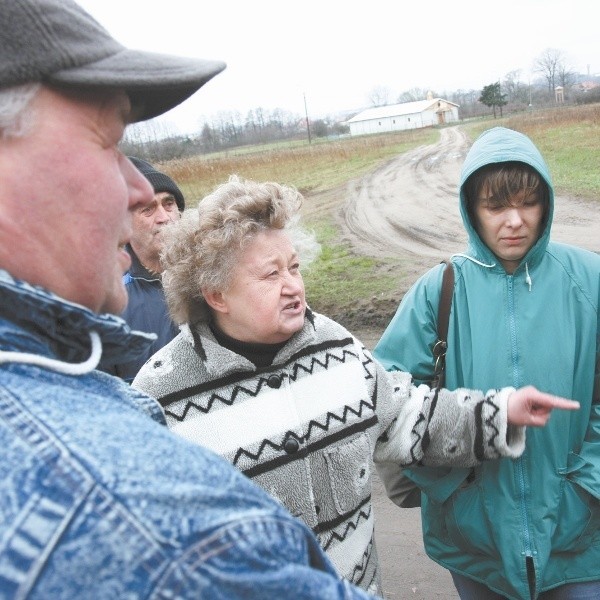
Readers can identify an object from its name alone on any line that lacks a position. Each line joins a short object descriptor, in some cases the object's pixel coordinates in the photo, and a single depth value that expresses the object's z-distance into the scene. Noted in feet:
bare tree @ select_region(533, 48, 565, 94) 263.29
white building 254.27
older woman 6.13
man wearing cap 2.14
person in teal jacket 6.82
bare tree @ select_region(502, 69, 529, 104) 228.41
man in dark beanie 9.68
